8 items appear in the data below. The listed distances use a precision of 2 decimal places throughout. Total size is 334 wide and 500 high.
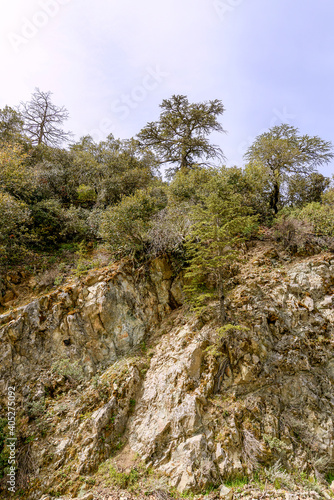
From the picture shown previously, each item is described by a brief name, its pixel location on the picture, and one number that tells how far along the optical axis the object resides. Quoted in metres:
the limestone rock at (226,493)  4.38
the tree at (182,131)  15.88
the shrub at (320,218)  8.98
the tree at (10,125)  15.12
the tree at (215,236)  6.96
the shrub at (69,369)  6.74
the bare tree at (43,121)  18.78
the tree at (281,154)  12.72
